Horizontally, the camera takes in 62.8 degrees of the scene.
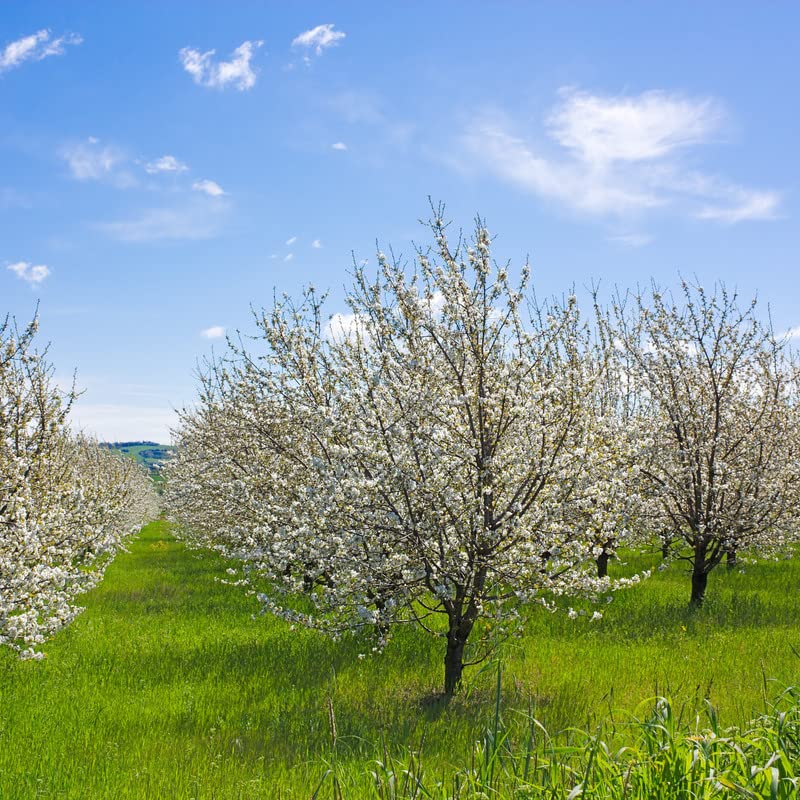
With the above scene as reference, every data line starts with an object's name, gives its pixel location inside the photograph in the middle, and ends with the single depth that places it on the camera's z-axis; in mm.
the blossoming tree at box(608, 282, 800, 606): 14180
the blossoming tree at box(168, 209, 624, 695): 8039
